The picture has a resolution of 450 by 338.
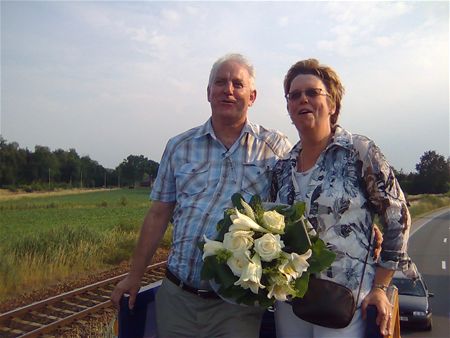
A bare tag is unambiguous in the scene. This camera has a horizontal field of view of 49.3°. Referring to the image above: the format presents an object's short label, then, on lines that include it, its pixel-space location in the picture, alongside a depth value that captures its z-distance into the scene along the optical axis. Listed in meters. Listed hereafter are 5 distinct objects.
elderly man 2.96
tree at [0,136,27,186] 89.88
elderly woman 2.55
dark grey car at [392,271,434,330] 11.15
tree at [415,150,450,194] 97.88
